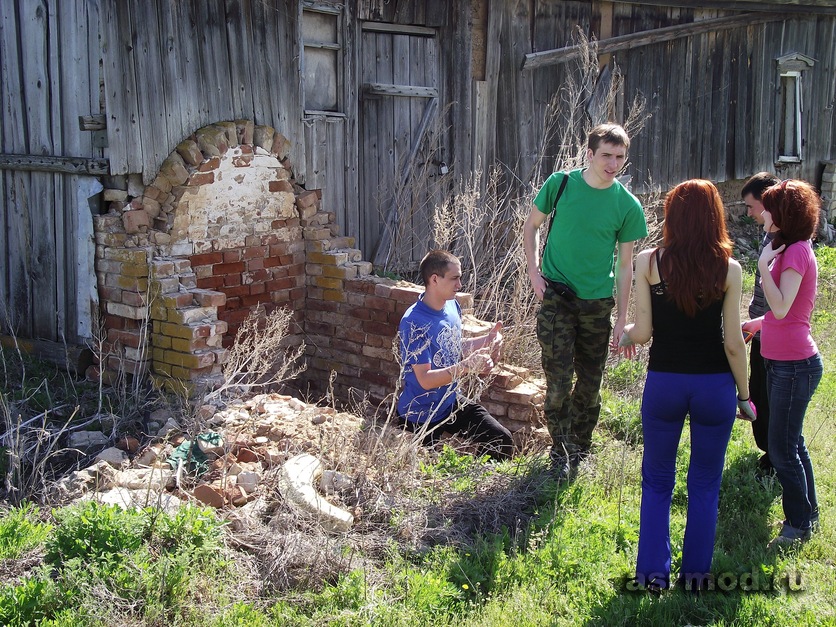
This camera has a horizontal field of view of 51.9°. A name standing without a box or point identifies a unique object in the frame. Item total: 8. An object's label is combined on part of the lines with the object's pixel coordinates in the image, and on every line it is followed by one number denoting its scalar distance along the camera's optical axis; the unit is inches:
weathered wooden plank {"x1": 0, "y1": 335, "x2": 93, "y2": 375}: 223.5
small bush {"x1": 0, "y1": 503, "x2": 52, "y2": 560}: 140.2
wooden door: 298.4
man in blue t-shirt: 187.8
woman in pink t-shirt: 157.6
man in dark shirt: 190.5
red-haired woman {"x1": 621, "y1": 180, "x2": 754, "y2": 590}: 137.7
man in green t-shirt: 179.8
